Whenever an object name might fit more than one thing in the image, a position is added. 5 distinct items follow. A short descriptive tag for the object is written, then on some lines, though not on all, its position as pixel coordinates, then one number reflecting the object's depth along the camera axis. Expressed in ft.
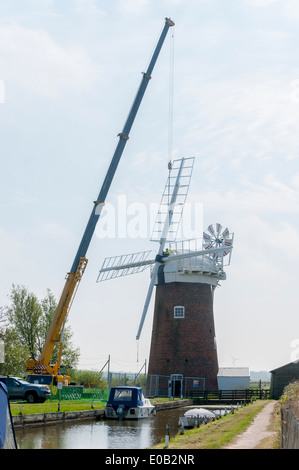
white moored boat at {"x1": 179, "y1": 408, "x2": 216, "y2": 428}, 91.81
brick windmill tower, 175.01
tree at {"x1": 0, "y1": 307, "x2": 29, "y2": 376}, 153.89
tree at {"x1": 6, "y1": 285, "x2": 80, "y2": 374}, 205.67
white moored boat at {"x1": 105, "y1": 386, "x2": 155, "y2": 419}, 104.83
